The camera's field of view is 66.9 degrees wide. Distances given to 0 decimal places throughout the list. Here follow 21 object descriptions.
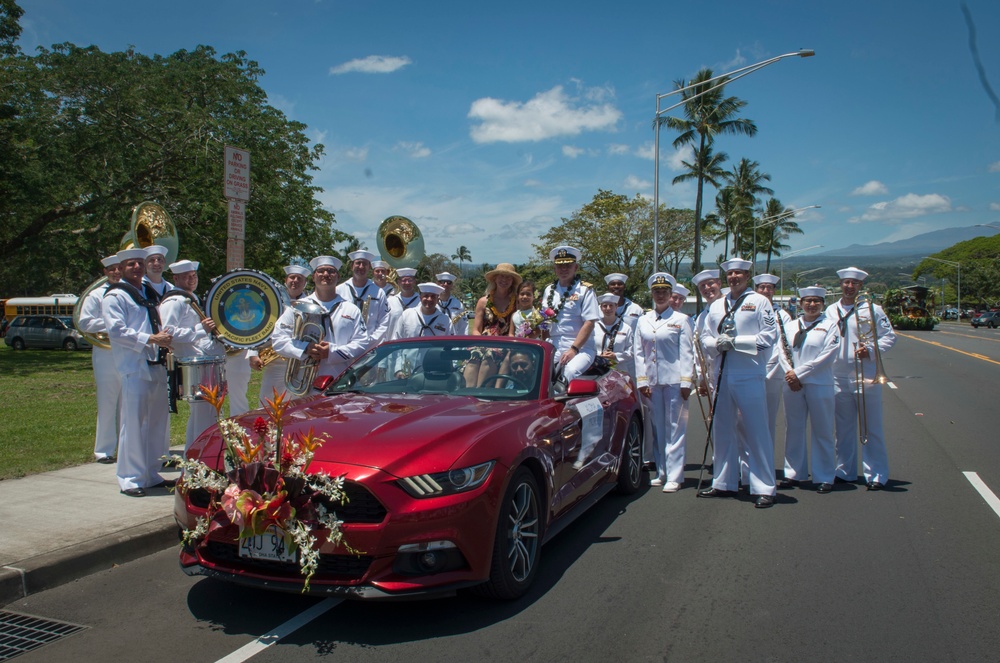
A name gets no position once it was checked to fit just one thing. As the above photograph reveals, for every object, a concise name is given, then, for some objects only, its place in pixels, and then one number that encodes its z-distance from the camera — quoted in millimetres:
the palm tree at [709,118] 44625
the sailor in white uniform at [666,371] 7188
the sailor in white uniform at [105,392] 7648
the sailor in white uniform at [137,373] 6289
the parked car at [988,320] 63134
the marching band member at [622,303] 9055
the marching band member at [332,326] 7242
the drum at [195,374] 6473
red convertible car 3715
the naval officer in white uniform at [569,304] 7559
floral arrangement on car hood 3637
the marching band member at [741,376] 6641
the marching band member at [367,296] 8961
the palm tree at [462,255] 129625
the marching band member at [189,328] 6637
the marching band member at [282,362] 8050
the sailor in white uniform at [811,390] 7238
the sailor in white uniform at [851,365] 7367
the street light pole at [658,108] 17756
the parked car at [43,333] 33500
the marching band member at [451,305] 10344
